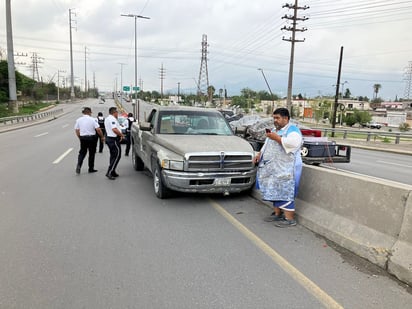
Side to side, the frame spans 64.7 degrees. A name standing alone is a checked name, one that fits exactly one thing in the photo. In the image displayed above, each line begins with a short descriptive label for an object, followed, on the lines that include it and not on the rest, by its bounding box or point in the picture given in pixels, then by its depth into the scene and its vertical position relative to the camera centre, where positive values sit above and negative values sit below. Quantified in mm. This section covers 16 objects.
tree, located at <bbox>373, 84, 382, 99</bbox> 149375 +12024
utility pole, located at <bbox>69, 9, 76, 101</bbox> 83000 +11325
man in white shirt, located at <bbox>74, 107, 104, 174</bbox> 8961 -817
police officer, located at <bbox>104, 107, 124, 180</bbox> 8422 -940
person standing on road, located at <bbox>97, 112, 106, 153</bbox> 14227 -762
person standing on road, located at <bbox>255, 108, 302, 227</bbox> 4852 -860
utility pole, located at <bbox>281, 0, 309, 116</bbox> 37312 +9419
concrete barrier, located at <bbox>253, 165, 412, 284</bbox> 3627 -1344
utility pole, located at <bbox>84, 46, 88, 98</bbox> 125950 +9296
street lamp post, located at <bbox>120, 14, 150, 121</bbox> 39425 +7520
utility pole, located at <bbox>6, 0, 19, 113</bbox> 36281 +4980
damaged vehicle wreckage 10250 -1230
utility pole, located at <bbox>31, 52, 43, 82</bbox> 99756 +9809
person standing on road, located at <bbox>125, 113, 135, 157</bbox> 12980 -1376
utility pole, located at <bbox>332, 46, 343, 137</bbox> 29184 +2664
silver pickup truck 5910 -943
